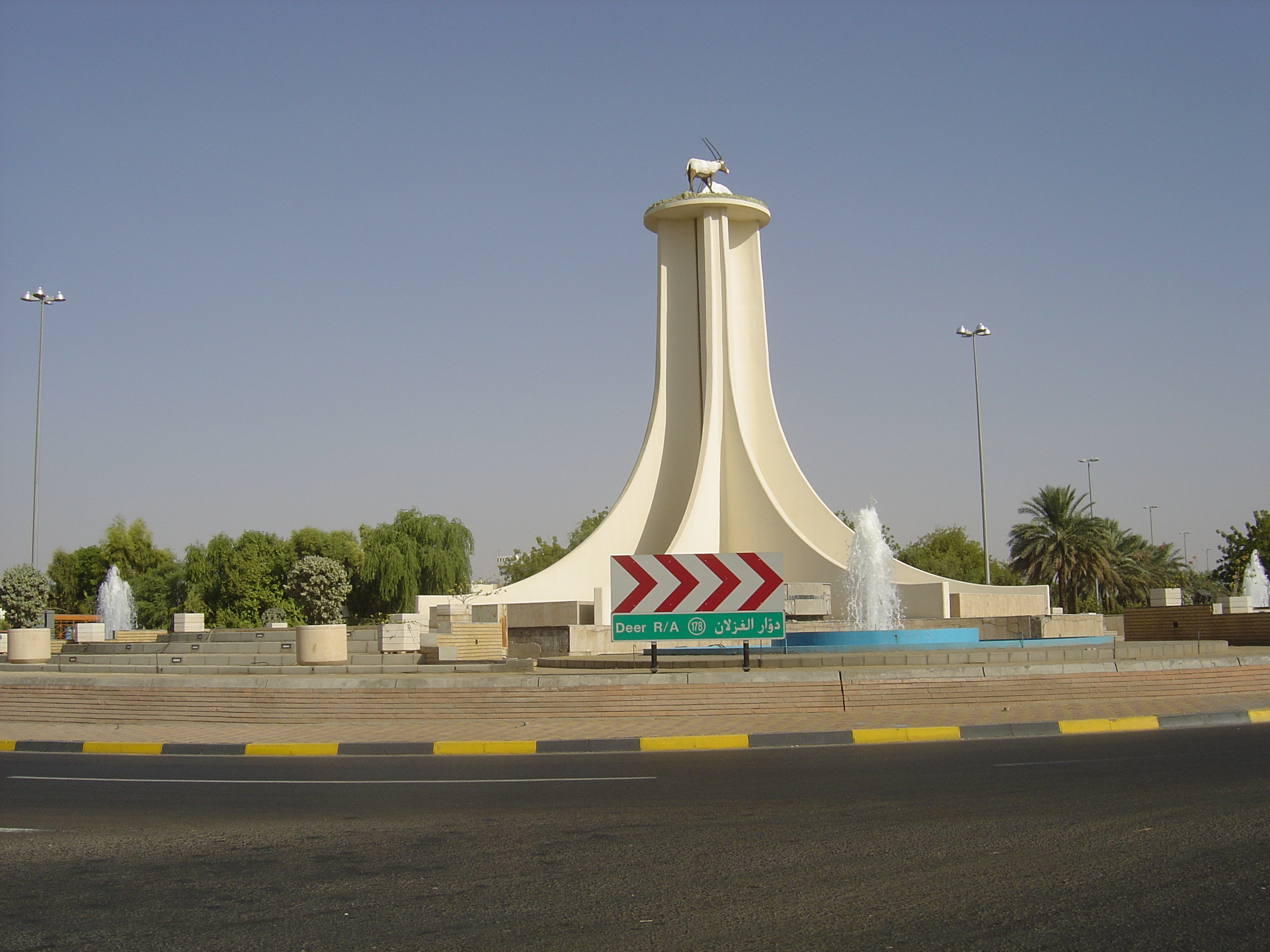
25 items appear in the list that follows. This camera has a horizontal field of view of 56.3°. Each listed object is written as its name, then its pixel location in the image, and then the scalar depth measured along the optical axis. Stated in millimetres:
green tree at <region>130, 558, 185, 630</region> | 41906
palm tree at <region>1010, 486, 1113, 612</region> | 35000
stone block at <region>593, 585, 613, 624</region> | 23516
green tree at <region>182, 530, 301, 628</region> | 38094
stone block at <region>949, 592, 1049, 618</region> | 23812
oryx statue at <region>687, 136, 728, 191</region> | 31125
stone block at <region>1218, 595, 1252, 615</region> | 22016
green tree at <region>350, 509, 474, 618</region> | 38656
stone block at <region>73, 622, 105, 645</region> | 20953
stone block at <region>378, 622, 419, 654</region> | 17922
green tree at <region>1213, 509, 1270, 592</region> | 39312
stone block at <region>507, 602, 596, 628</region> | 22625
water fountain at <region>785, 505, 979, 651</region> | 22969
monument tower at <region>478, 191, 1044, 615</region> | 29125
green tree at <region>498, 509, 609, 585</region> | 45938
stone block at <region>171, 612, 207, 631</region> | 22641
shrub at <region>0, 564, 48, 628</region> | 27281
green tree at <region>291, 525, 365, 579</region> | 40250
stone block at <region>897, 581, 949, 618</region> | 23672
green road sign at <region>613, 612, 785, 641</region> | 11805
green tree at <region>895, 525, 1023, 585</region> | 48125
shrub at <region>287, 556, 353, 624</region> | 36156
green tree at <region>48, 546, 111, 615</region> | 47656
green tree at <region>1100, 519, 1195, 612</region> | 37312
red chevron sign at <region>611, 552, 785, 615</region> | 11852
